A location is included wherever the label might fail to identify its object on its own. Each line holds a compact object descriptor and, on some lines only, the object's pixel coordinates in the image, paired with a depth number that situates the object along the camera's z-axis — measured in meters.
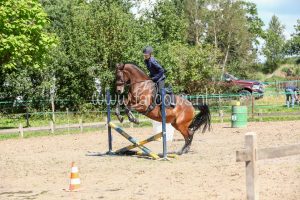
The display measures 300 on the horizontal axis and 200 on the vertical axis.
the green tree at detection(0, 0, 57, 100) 24.78
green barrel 23.64
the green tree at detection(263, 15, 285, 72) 74.76
